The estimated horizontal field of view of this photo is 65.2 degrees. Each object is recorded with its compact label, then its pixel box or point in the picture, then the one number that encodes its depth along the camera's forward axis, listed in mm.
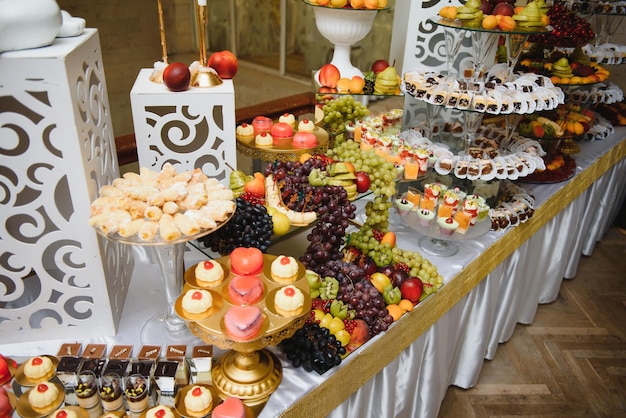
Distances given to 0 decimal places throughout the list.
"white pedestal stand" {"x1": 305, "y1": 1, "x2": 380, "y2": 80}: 1801
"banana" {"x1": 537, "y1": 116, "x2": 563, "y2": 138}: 2235
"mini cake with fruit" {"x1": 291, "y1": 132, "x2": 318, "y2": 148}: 1572
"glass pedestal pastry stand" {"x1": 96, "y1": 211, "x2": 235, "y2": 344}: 1098
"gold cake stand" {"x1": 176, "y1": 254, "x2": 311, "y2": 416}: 913
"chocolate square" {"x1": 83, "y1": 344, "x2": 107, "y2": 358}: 1073
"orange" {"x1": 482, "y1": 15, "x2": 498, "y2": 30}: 1546
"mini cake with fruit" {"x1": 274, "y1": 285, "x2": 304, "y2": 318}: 938
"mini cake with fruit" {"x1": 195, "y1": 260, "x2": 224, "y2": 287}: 1007
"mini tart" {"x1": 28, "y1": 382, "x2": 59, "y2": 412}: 945
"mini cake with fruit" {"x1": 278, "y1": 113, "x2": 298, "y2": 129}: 1692
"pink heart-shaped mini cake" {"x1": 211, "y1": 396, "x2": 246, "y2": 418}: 893
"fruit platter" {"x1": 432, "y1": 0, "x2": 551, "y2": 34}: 1555
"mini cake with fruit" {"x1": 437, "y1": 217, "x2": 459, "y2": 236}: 1601
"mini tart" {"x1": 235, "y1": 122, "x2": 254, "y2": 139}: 1608
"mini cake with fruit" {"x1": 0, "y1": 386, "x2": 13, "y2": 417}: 922
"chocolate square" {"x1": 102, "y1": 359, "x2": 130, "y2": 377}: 1007
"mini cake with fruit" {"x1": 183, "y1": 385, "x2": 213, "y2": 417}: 945
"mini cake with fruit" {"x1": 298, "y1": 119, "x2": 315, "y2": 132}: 1663
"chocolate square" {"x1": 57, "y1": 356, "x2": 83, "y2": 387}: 993
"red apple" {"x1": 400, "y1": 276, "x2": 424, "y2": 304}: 1370
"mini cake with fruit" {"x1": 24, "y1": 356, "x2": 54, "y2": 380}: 1011
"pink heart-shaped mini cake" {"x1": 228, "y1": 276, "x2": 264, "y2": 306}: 966
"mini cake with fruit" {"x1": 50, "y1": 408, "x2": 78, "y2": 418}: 897
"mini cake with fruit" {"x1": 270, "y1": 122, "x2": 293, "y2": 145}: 1605
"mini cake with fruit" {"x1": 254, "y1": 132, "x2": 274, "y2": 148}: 1581
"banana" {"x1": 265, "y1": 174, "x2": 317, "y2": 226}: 1272
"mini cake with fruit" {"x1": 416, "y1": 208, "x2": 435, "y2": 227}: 1635
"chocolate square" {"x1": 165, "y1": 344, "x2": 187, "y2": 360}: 1065
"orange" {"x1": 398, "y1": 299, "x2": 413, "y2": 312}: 1335
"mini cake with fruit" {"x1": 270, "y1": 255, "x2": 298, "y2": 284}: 1031
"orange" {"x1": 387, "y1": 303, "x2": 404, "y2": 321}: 1310
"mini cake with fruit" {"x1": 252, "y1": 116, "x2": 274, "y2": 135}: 1631
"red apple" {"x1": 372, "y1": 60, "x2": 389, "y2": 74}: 1976
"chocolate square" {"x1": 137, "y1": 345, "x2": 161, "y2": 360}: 1071
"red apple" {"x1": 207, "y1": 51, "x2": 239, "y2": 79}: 1411
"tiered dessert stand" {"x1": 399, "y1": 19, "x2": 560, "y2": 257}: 1610
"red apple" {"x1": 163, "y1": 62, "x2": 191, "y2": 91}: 1219
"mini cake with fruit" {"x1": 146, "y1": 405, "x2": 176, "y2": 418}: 916
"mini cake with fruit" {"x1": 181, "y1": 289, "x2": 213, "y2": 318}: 927
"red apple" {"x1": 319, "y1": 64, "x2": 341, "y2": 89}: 1844
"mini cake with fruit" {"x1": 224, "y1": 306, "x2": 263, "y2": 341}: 886
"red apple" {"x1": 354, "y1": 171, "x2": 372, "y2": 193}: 1435
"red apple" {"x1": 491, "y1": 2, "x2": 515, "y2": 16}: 1612
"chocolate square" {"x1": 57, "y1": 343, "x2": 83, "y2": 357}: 1076
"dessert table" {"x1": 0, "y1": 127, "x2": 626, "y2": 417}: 1187
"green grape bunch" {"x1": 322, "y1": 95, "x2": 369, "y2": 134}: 1773
